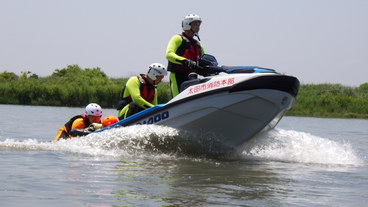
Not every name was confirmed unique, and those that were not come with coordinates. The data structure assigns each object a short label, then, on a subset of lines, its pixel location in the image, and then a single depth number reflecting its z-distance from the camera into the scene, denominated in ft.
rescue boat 51.31
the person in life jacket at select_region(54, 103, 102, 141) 62.69
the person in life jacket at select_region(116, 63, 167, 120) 57.98
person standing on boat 57.88
